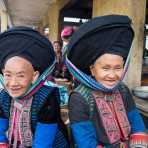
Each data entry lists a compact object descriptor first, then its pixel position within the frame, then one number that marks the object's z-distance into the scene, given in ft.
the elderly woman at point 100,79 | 4.83
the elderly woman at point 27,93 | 4.90
